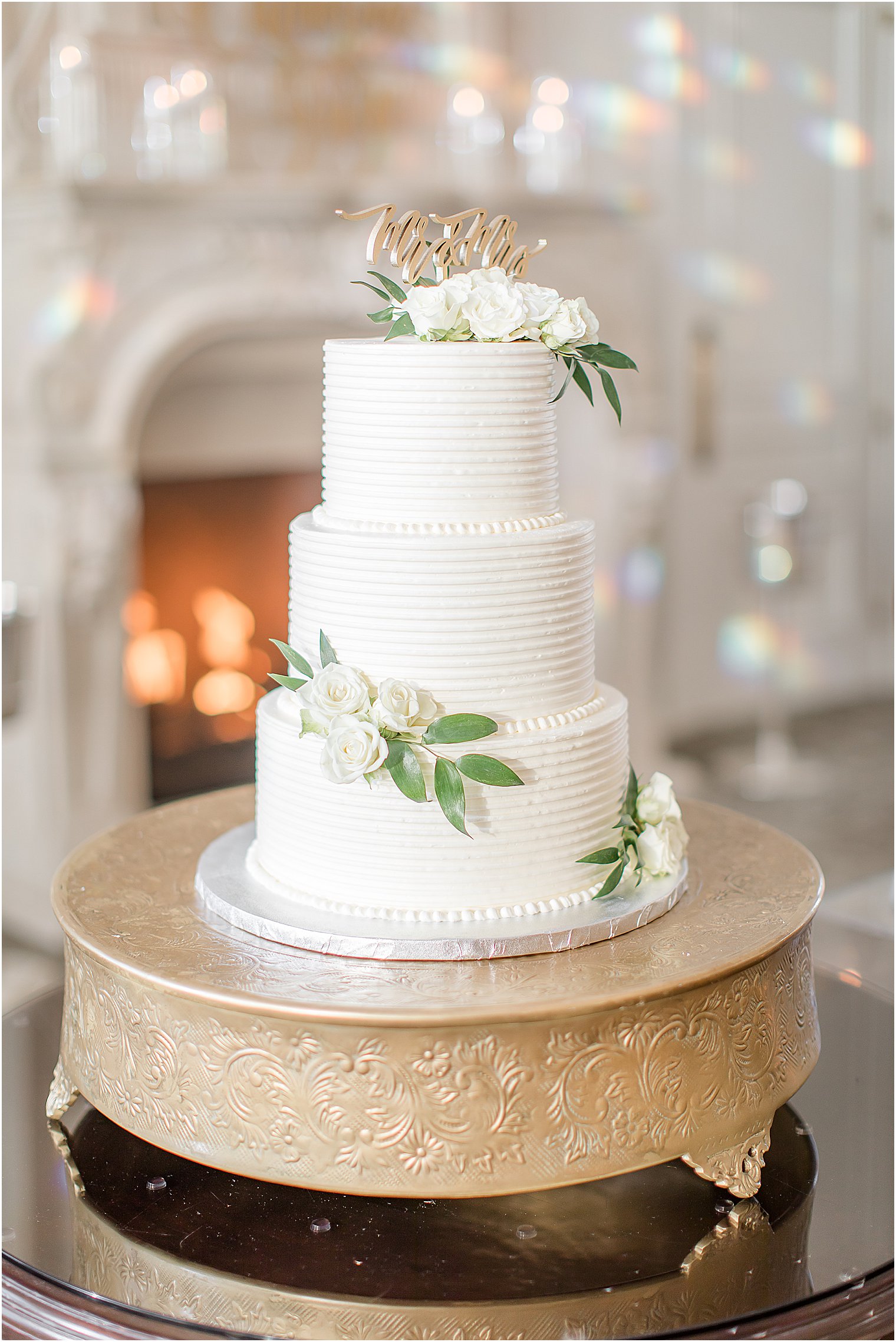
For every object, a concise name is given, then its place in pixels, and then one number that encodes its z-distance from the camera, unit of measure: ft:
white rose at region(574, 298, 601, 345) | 5.44
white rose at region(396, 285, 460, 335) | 5.11
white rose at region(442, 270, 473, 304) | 5.17
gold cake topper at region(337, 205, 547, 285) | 5.41
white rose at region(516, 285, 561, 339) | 5.32
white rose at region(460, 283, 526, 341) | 5.21
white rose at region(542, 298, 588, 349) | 5.33
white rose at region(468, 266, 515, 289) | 5.32
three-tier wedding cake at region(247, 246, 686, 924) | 5.08
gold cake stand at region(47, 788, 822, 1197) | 4.60
